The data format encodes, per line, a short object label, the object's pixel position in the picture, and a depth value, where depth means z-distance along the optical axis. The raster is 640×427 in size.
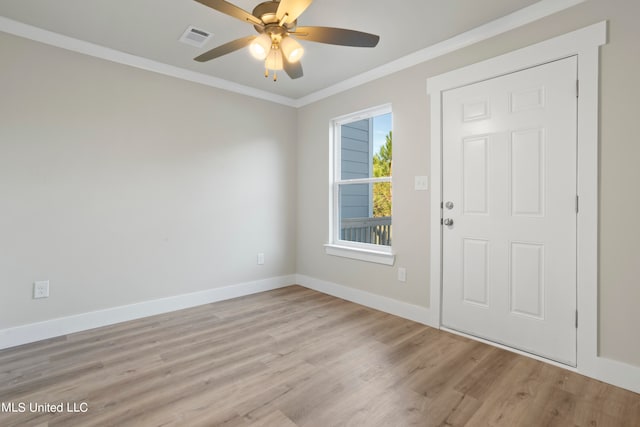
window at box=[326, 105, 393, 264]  3.43
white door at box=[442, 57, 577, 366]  2.13
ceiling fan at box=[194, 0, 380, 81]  1.68
